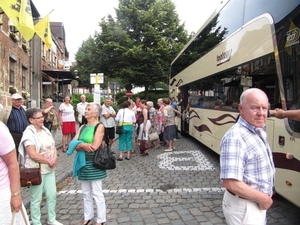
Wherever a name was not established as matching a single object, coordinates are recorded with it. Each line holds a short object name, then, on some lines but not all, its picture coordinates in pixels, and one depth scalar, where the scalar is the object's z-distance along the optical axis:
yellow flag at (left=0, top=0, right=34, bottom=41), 6.57
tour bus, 3.64
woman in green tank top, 3.61
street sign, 12.33
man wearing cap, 5.86
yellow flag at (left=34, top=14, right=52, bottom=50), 9.12
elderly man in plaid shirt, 1.90
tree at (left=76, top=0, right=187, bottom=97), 27.86
